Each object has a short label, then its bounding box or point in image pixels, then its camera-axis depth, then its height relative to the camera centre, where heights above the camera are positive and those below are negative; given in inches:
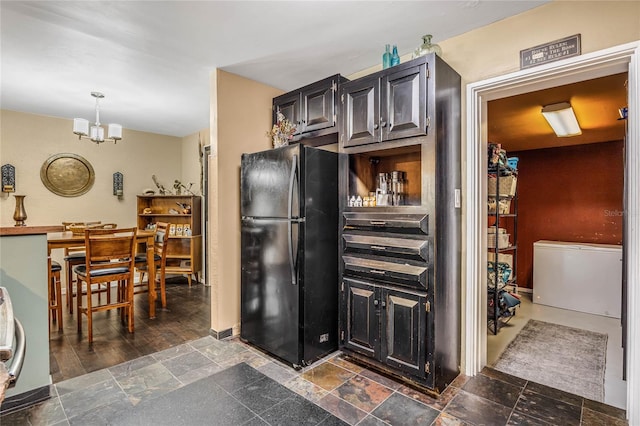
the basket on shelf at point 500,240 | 132.9 -13.8
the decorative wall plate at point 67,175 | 181.8 +22.1
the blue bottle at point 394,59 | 96.3 +45.3
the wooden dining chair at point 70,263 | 136.9 -21.9
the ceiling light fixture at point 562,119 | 133.9 +40.5
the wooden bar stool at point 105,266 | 118.0 -20.9
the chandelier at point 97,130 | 138.1 +37.9
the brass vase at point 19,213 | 95.0 -0.1
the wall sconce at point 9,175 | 167.3 +20.0
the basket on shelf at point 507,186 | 139.3 +9.5
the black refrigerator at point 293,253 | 98.2 -14.1
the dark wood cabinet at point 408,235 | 84.0 -7.6
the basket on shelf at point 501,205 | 133.5 +1.2
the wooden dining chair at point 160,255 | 151.3 -21.1
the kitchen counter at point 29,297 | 78.0 -21.4
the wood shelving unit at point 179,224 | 201.3 -8.3
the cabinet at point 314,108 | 111.3 +38.3
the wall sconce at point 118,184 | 205.9 +18.0
